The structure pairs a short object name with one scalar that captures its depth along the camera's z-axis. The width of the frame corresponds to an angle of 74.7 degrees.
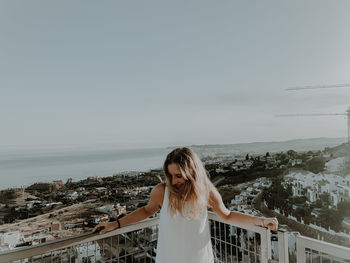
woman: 1.34
